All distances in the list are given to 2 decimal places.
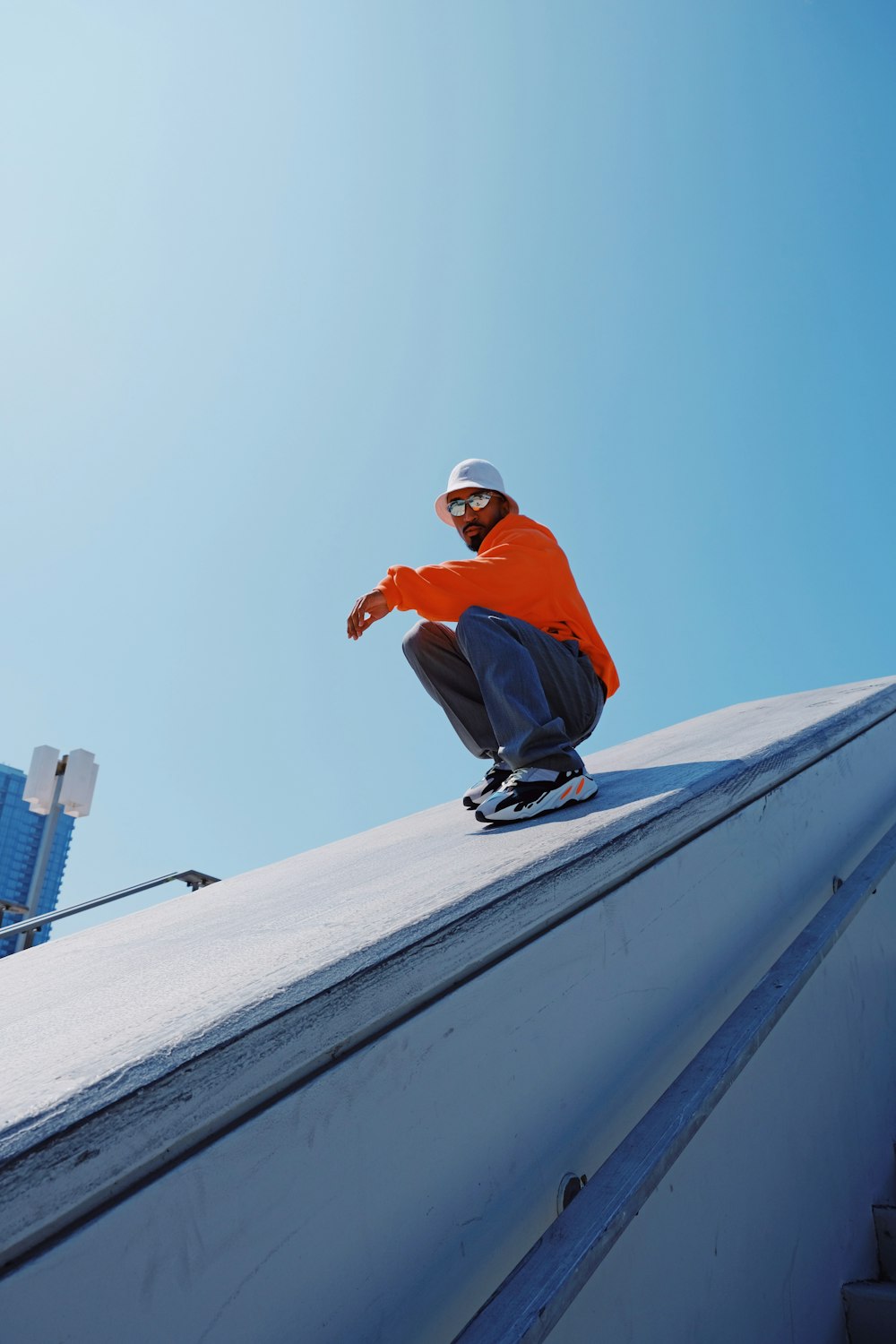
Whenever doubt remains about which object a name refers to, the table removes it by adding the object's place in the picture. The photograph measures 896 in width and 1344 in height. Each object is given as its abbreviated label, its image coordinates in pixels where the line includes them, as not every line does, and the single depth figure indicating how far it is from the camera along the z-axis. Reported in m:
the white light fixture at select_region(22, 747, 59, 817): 7.61
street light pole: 6.38
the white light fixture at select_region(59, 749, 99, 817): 7.69
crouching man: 2.11
